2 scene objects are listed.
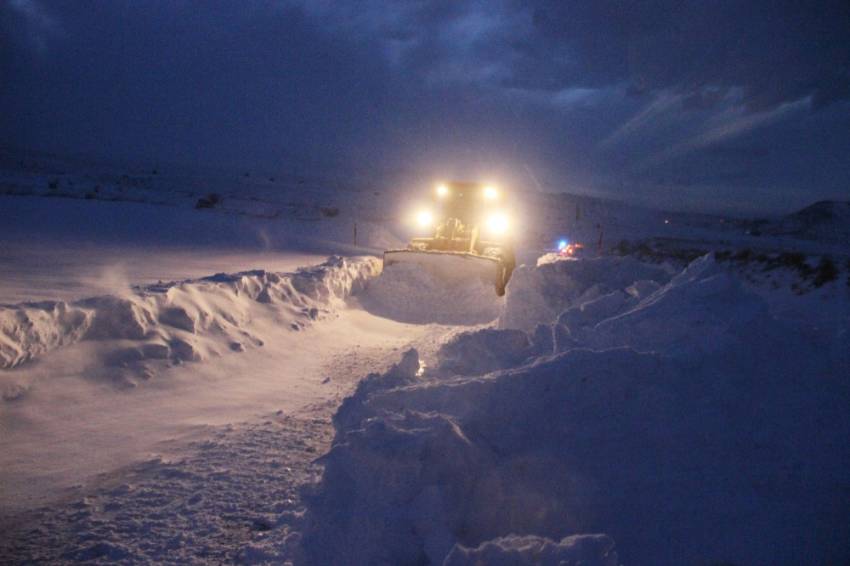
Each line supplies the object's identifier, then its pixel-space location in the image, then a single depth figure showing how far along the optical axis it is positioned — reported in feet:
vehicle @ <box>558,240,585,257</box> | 68.39
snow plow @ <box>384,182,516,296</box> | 46.29
